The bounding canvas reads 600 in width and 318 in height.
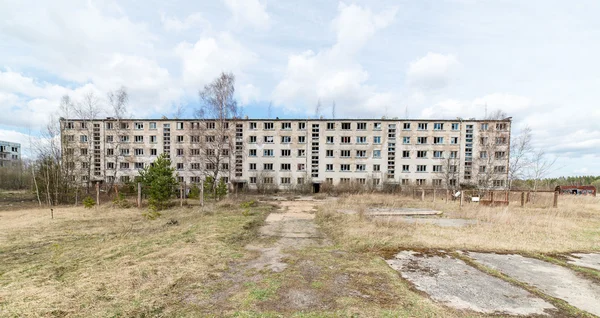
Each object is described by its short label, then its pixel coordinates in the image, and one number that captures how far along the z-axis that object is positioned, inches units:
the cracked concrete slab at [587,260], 263.8
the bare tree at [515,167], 1196.8
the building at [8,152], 2721.5
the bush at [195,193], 845.2
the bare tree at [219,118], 1048.8
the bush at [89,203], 702.8
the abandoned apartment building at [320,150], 1475.1
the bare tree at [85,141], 1137.4
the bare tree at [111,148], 1512.9
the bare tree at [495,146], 1403.8
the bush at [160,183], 700.7
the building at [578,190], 1445.1
